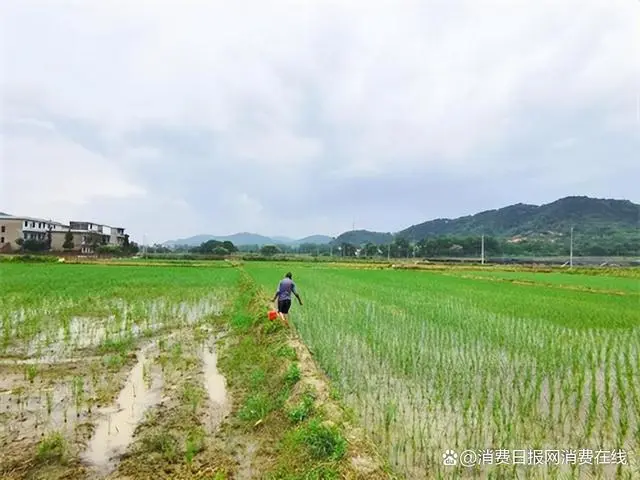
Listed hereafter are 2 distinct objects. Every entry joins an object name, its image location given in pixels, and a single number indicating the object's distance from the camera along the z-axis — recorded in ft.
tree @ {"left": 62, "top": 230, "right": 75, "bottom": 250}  176.96
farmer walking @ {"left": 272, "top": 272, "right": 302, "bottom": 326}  31.71
